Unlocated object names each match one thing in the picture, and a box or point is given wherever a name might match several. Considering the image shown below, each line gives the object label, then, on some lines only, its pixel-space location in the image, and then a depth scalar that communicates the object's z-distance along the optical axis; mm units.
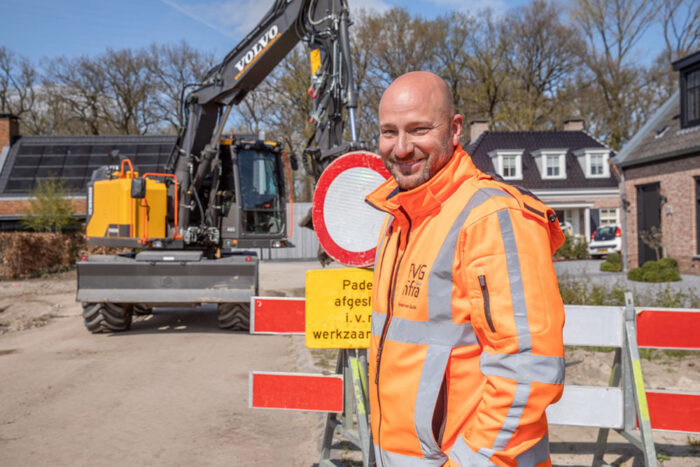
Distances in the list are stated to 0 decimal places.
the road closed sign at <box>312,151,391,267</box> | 3422
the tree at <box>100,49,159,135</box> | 40250
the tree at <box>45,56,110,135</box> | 39469
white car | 25328
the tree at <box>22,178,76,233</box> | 23562
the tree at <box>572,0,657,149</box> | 35812
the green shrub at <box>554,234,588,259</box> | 26016
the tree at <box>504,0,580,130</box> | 37219
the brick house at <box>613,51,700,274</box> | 17156
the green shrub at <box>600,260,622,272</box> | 19391
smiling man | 1583
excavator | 9578
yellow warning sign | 3498
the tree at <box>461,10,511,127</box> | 37062
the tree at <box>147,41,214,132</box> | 40562
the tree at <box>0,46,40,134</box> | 39344
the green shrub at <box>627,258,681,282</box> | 14609
